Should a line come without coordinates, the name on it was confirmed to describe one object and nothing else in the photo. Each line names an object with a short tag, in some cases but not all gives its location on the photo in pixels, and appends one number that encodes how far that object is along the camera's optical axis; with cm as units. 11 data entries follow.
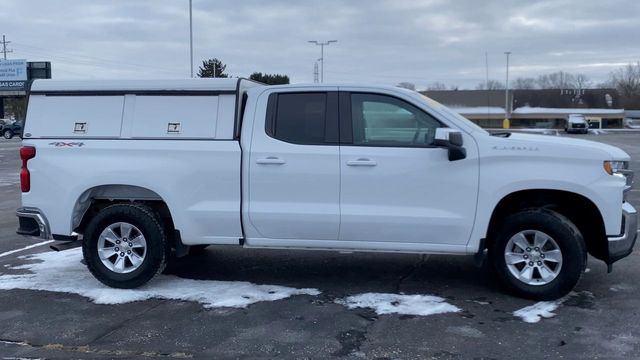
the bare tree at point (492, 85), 8825
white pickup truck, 578
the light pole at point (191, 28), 3306
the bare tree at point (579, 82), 9292
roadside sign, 7219
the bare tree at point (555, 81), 9712
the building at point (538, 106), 6931
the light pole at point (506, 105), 6946
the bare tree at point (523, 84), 8988
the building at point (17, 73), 7194
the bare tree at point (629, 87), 8875
